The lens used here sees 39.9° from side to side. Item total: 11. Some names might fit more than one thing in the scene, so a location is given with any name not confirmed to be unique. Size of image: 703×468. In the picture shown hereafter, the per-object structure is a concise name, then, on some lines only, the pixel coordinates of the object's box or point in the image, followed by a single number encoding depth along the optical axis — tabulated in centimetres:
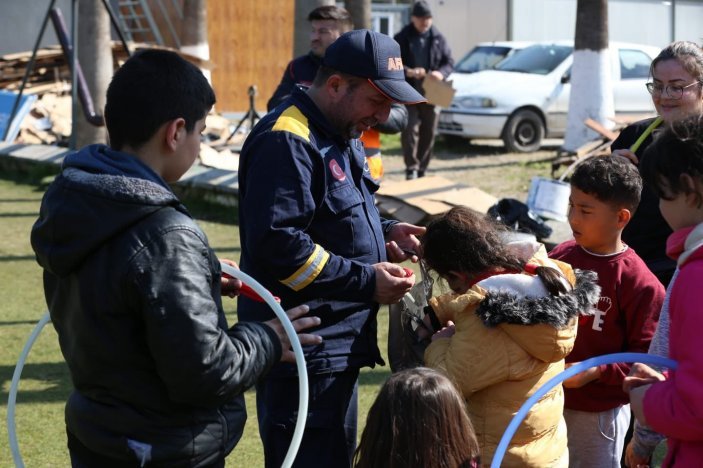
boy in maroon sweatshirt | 371
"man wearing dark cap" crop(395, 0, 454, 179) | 1237
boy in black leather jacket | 240
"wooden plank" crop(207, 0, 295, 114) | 2202
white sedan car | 1608
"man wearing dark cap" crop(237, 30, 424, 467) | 328
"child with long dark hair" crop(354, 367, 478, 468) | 272
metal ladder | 2256
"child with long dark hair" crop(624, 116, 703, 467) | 230
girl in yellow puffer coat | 319
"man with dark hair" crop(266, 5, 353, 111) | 741
